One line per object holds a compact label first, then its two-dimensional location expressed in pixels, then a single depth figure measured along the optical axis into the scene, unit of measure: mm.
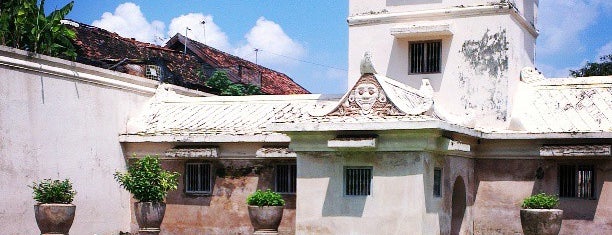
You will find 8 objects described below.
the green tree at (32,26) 20859
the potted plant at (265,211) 15320
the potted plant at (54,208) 15109
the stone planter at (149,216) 16125
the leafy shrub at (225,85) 25969
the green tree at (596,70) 32031
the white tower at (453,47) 17250
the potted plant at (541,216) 14906
